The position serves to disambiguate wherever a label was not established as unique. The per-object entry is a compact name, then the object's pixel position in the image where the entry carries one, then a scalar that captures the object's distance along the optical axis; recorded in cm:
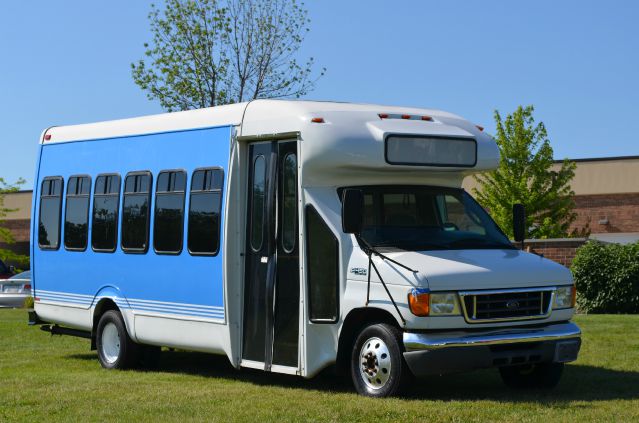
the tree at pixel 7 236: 5025
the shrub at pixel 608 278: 2331
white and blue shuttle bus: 1030
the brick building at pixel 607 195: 4128
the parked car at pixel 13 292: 3212
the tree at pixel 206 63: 3303
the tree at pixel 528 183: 3631
